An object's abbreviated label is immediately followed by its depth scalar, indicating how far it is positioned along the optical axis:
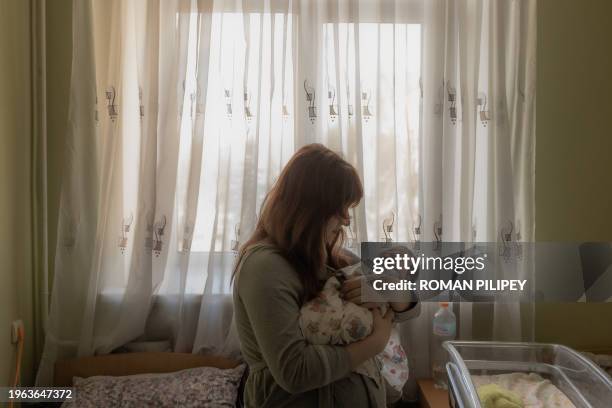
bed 1.97
